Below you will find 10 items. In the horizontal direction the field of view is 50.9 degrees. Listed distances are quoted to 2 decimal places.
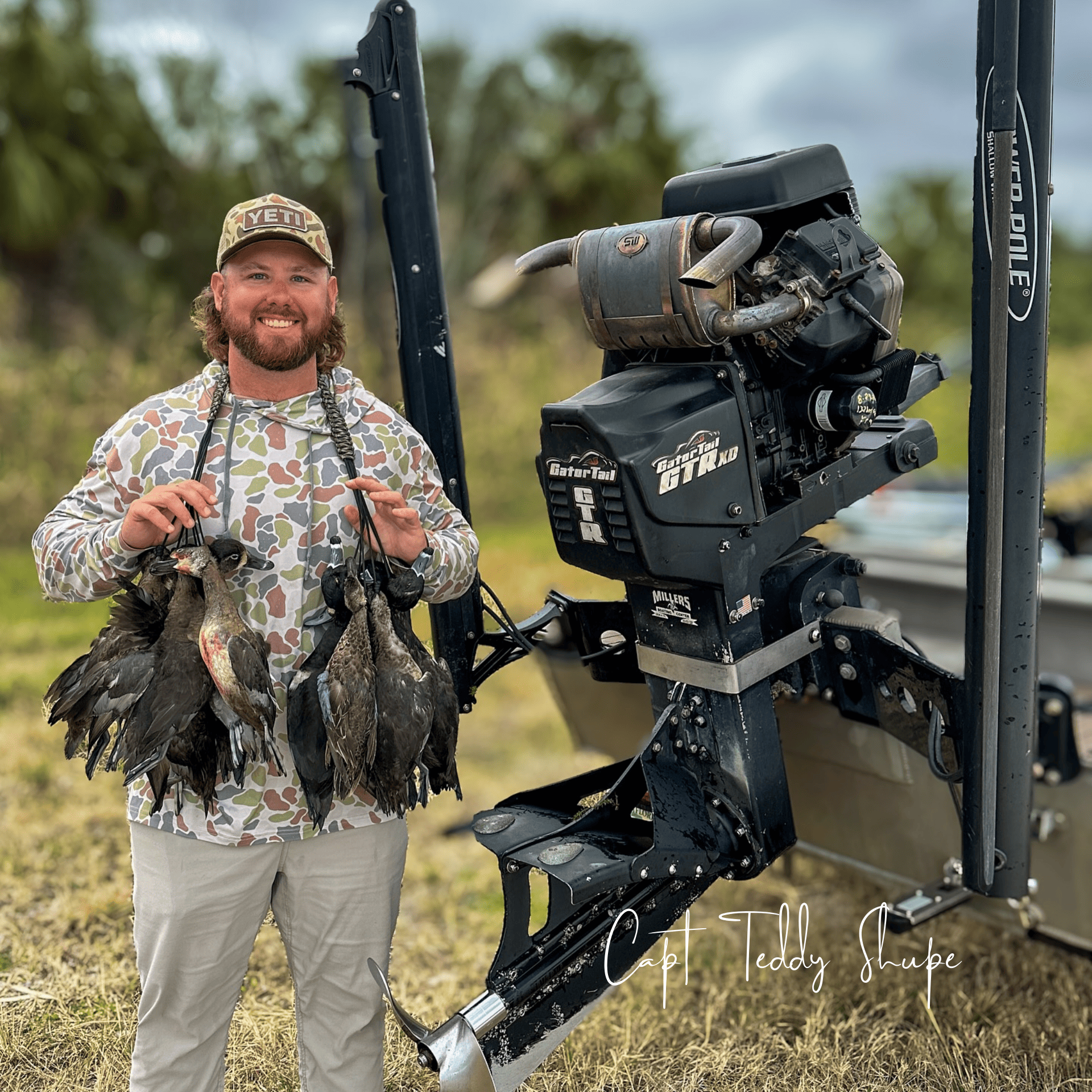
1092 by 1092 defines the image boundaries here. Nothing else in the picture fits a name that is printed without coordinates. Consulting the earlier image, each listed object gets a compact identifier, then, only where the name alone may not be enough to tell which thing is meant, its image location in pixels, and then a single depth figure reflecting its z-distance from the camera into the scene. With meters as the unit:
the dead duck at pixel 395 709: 2.09
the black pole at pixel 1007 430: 2.07
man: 2.12
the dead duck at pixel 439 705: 2.19
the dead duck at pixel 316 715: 2.06
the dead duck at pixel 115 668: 2.05
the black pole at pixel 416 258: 2.60
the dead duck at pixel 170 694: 2.00
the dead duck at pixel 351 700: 2.02
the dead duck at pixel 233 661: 1.98
